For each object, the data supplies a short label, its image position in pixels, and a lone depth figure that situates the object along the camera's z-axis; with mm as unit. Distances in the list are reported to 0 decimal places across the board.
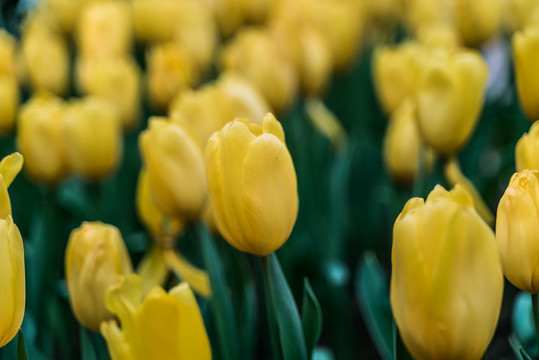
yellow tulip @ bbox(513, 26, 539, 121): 981
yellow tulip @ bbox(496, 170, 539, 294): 832
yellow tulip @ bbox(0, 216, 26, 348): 823
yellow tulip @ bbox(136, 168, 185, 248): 1010
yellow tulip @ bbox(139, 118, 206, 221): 947
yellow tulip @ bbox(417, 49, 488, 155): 968
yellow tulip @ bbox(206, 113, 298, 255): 859
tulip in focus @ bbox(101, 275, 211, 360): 841
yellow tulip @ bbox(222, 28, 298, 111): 1144
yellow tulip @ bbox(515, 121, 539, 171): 877
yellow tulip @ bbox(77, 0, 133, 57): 1306
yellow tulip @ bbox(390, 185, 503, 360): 795
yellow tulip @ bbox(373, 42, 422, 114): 1118
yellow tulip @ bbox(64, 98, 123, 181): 1059
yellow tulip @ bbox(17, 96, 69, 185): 1062
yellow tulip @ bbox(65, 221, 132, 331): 902
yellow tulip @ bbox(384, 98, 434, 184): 1061
